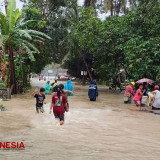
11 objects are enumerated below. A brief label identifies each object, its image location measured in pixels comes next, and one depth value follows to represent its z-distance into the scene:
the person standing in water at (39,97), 11.66
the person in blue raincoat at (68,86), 22.64
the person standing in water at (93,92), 19.14
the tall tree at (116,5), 33.09
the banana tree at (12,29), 19.16
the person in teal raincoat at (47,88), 23.76
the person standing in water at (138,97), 16.14
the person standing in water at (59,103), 8.64
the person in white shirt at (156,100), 15.07
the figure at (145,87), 18.34
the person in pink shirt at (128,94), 18.05
